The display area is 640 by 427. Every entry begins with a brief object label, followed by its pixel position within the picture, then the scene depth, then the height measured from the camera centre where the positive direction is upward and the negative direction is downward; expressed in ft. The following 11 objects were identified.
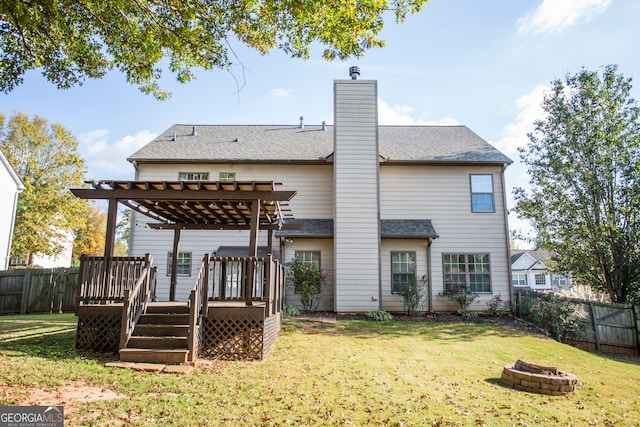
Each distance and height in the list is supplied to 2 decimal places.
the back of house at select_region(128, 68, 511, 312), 46.37 +7.79
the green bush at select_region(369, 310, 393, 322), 42.37 -4.07
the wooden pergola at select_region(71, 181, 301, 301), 26.14 +5.42
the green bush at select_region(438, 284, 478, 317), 45.88 -2.11
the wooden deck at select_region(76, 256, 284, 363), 24.58 -2.35
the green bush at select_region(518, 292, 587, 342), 40.06 -3.84
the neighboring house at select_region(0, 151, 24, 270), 61.26 +10.85
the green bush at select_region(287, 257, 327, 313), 44.96 -0.58
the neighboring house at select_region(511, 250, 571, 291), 133.90 +0.65
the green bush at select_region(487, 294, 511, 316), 46.65 -3.24
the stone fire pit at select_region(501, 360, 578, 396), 20.68 -5.26
